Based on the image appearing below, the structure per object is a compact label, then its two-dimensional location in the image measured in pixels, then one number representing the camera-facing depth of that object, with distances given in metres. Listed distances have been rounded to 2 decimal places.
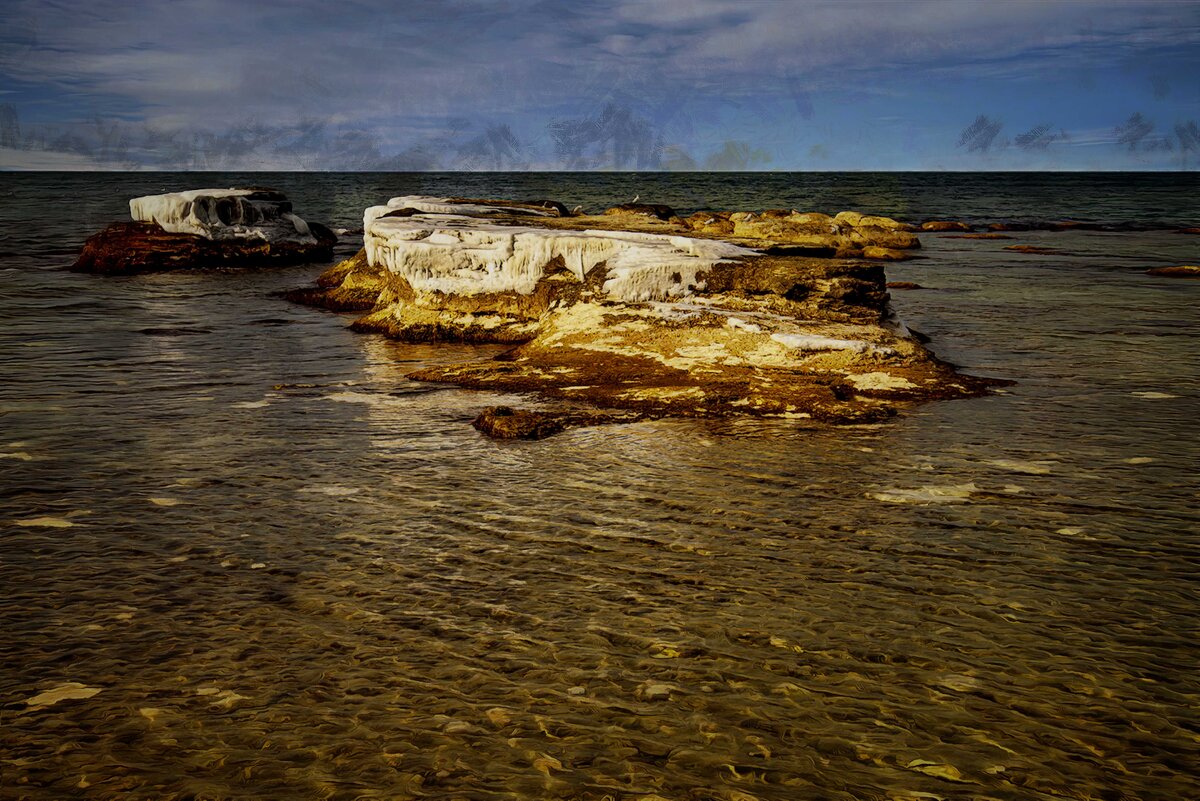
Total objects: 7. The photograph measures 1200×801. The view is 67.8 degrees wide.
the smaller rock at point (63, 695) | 2.79
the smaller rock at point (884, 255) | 21.53
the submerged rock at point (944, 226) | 34.06
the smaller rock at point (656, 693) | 2.82
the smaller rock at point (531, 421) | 5.78
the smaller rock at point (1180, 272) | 16.44
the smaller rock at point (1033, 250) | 21.98
